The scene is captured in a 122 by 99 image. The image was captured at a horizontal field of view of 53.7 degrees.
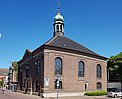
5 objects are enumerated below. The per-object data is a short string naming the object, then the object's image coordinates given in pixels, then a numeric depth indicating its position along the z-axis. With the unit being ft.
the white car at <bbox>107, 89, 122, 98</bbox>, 73.16
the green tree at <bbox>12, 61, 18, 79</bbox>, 167.94
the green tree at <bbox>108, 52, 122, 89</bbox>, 111.17
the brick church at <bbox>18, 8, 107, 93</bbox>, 76.44
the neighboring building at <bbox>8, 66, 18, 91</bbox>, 156.60
